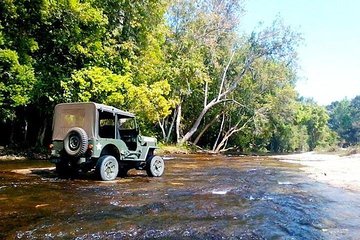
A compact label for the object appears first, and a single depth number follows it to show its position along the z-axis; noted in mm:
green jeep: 9797
